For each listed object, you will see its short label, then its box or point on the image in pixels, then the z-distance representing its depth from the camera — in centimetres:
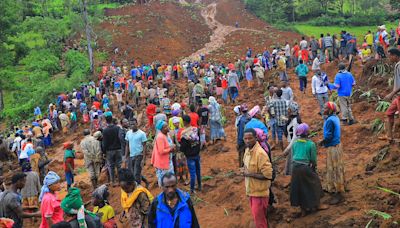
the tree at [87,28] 2888
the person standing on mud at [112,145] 903
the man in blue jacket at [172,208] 424
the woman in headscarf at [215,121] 1162
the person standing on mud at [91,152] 945
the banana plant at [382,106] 1113
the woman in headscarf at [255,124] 730
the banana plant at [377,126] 980
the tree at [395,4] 4492
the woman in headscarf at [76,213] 445
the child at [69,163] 992
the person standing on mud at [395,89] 719
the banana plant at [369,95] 1249
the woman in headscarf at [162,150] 712
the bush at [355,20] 4753
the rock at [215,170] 972
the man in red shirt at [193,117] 983
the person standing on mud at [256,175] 533
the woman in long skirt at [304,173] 602
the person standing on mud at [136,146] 818
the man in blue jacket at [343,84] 1005
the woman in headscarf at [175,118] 889
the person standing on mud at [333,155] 626
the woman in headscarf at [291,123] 738
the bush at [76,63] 3069
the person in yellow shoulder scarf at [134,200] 492
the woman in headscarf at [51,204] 535
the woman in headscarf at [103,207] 525
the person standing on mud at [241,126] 877
